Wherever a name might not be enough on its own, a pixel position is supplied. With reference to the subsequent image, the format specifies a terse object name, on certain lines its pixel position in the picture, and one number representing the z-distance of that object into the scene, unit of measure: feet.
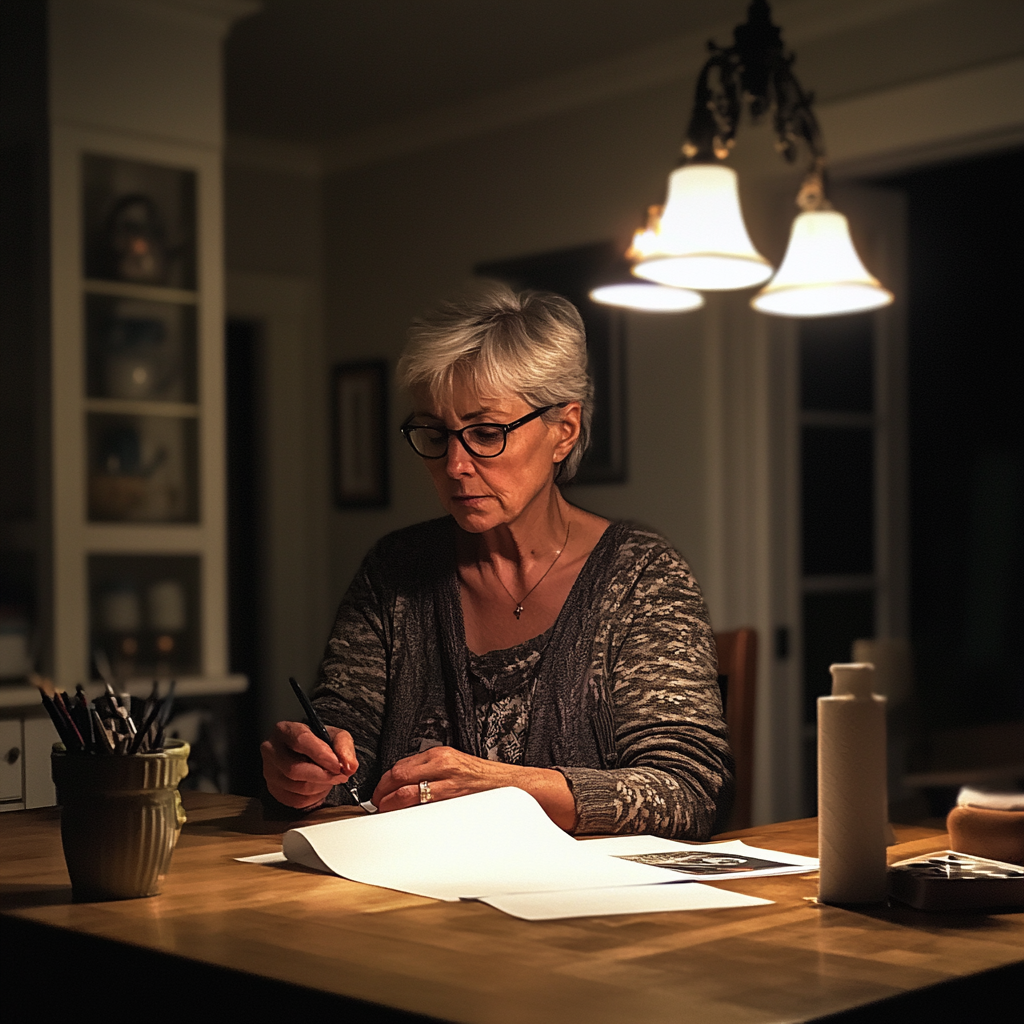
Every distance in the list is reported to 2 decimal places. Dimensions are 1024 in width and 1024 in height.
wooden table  2.74
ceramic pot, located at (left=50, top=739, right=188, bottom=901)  3.69
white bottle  3.52
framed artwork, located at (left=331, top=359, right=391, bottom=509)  16.08
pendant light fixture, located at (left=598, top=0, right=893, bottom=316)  7.47
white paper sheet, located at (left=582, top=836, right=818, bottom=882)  3.97
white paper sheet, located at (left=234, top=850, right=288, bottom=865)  4.24
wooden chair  6.66
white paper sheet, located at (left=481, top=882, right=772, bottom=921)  3.42
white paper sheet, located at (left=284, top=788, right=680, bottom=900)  3.77
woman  5.73
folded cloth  4.20
